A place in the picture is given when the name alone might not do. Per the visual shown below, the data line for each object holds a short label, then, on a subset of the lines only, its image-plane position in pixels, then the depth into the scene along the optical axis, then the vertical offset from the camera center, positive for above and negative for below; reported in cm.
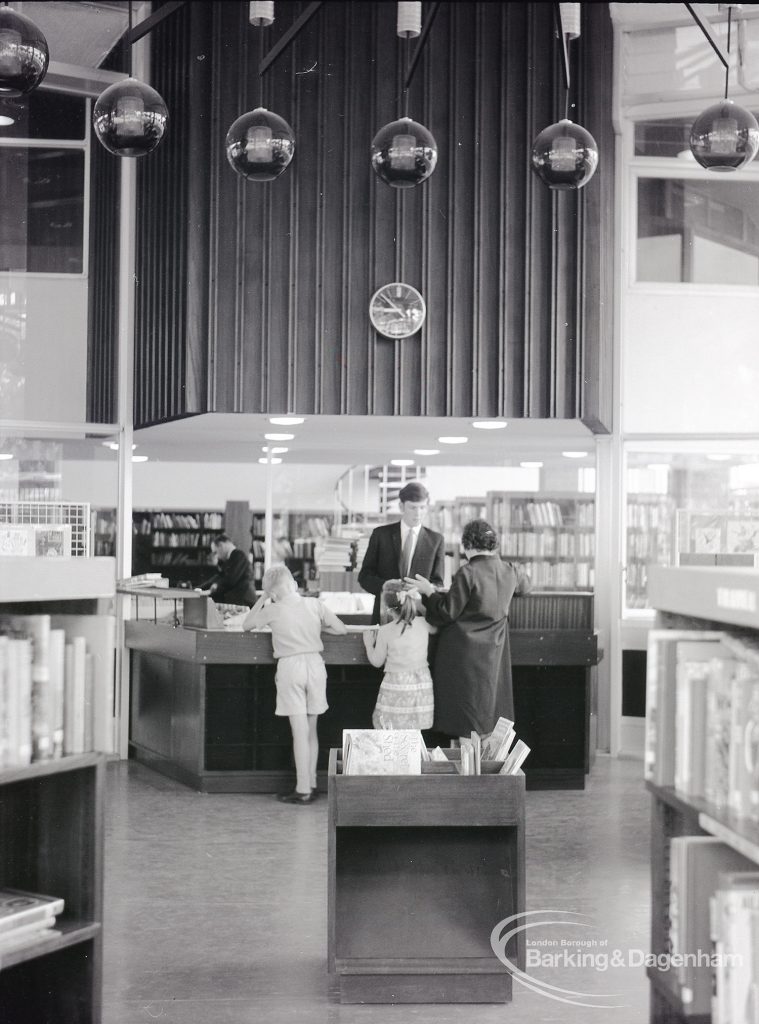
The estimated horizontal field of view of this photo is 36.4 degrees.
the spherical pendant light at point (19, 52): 386 +161
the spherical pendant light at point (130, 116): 427 +155
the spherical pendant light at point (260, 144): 466 +158
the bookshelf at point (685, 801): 235 -57
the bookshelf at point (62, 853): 288 -84
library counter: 723 -109
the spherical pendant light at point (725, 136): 430 +151
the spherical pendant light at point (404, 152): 455 +152
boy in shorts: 682 -77
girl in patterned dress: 632 -75
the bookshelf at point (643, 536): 886 +2
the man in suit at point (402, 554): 742 -12
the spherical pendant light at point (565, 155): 458 +152
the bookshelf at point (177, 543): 1227 -11
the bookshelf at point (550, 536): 917 +1
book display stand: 393 -125
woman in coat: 632 -53
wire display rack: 886 +13
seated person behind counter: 980 -41
